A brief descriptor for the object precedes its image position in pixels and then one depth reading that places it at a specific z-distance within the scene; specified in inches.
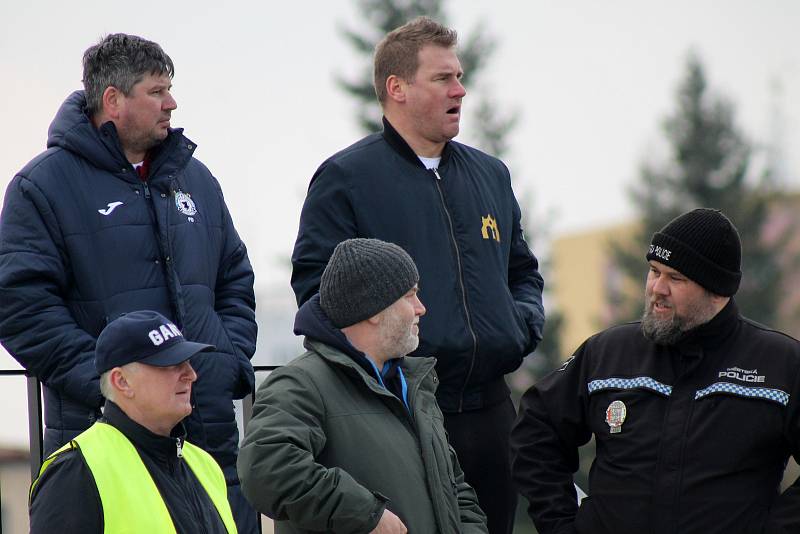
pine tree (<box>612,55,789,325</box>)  3043.8
